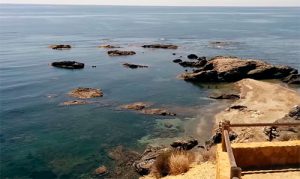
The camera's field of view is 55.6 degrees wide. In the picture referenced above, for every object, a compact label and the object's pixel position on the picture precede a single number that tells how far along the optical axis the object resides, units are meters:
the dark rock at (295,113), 22.23
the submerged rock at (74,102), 29.58
